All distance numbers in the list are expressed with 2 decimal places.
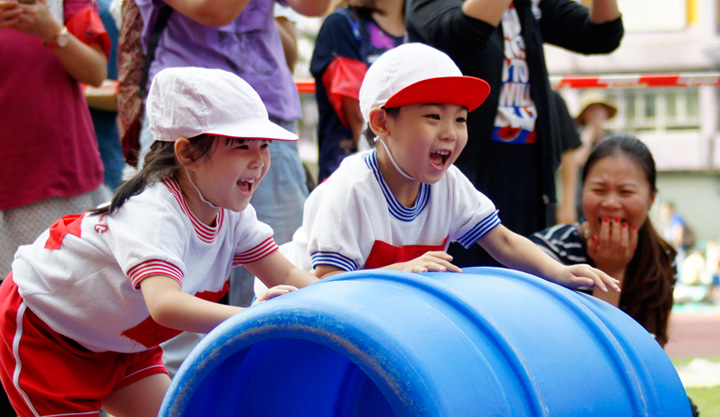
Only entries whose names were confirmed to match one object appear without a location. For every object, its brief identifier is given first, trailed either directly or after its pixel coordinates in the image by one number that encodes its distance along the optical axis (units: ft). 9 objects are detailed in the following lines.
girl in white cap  11.61
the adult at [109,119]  20.72
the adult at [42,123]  15.75
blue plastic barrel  8.23
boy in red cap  13.12
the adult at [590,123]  30.14
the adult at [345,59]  19.10
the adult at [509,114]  16.10
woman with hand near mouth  16.70
